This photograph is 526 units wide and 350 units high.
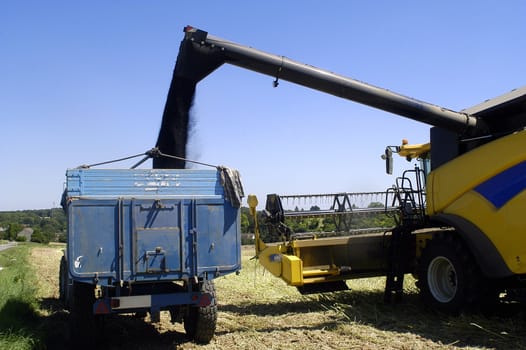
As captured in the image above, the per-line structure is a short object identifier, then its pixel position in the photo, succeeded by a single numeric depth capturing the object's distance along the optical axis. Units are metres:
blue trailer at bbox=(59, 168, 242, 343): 5.93
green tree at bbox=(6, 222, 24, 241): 57.07
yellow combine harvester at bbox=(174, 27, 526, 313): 6.57
